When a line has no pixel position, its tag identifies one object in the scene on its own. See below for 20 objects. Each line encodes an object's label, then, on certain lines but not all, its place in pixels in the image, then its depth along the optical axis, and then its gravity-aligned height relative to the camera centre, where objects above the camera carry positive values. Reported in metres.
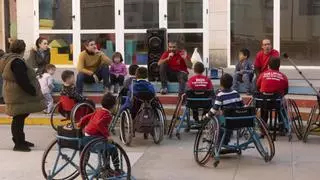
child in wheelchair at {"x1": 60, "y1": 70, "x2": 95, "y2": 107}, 10.07 -0.72
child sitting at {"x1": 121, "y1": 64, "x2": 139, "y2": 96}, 10.05 -0.64
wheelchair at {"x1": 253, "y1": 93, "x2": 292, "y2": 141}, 9.77 -1.07
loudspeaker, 13.30 -0.13
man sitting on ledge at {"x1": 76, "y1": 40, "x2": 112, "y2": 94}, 12.21 -0.45
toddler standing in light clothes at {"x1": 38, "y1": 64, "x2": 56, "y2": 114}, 12.02 -0.74
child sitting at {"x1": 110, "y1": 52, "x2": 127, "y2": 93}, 12.72 -0.58
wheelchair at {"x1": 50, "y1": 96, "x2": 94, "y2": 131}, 9.63 -1.02
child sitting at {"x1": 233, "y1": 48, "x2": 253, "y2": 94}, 12.35 -0.60
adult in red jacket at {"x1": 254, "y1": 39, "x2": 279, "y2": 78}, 11.88 -0.29
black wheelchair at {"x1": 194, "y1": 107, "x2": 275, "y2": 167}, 8.21 -1.21
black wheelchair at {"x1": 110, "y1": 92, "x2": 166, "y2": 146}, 9.66 -1.14
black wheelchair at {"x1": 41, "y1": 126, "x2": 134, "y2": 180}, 7.03 -1.26
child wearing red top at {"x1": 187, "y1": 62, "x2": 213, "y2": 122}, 10.27 -0.64
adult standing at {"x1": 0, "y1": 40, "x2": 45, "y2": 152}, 9.16 -0.66
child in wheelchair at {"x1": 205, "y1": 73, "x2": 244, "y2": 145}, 8.47 -0.74
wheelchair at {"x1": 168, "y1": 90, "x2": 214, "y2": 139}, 10.09 -0.93
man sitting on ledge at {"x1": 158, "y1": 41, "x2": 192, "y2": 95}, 12.54 -0.47
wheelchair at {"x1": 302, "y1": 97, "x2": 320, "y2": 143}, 9.76 -1.27
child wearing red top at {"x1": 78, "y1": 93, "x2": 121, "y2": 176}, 7.19 -0.92
